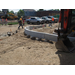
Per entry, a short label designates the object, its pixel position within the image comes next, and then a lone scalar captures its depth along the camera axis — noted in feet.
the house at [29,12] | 191.89
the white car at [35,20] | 68.39
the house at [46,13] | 166.61
